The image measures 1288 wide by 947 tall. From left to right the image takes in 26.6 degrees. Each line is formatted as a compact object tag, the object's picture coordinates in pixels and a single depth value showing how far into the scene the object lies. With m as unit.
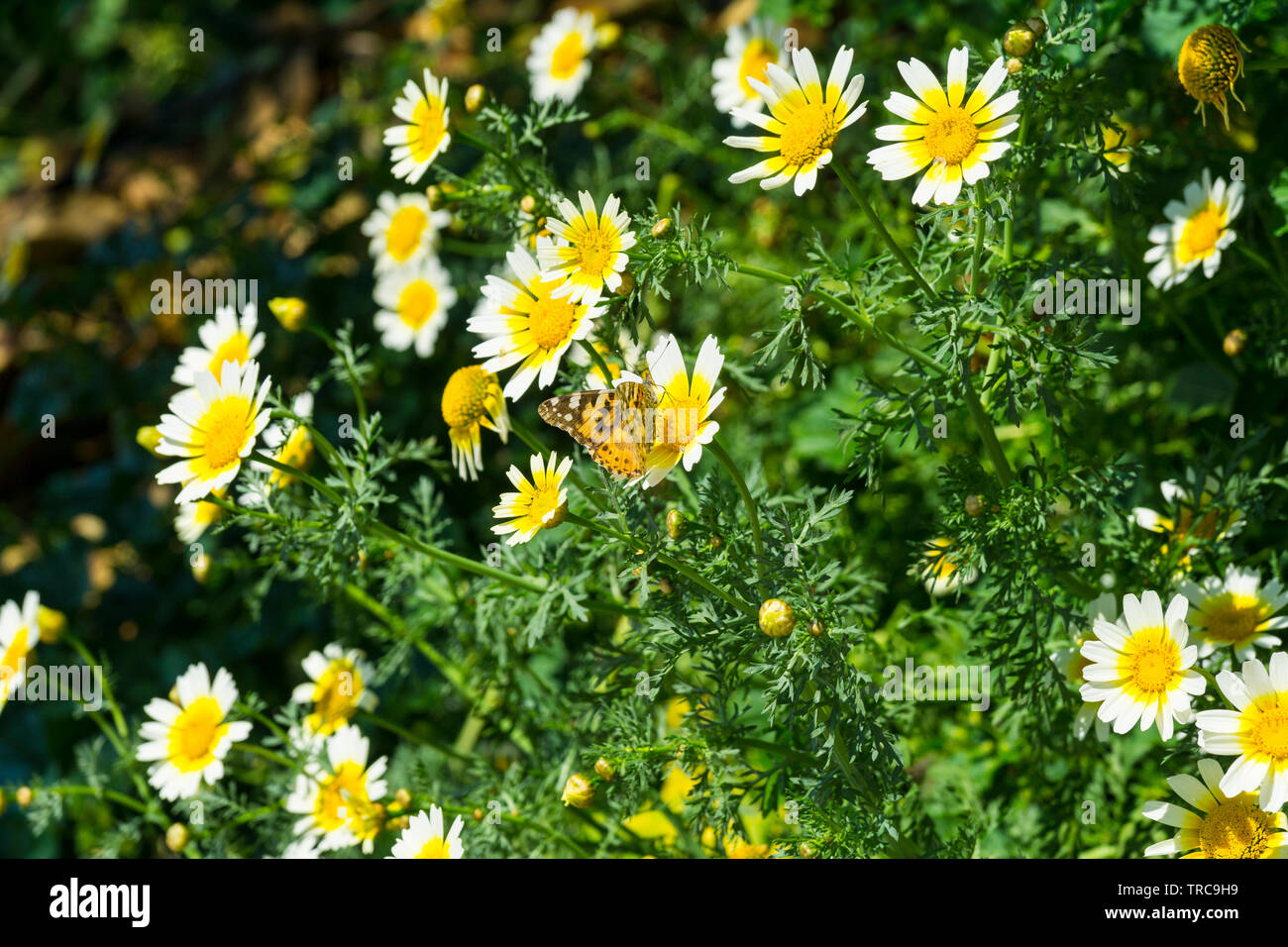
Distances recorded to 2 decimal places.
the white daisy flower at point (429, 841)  0.81
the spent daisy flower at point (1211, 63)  0.81
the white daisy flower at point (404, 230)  0.98
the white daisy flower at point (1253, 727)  0.76
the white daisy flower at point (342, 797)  0.84
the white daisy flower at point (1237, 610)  0.80
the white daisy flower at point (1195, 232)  0.85
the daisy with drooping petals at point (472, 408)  0.81
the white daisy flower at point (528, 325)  0.78
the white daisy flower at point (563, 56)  1.03
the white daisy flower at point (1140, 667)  0.78
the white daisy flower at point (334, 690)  0.88
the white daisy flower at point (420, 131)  0.83
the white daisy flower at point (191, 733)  0.86
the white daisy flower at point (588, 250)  0.77
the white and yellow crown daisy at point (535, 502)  0.77
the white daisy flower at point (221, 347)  0.85
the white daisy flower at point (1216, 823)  0.77
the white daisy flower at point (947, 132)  0.77
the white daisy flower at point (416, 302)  0.99
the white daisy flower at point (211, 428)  0.79
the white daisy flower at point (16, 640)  0.87
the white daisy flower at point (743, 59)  1.00
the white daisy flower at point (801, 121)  0.78
